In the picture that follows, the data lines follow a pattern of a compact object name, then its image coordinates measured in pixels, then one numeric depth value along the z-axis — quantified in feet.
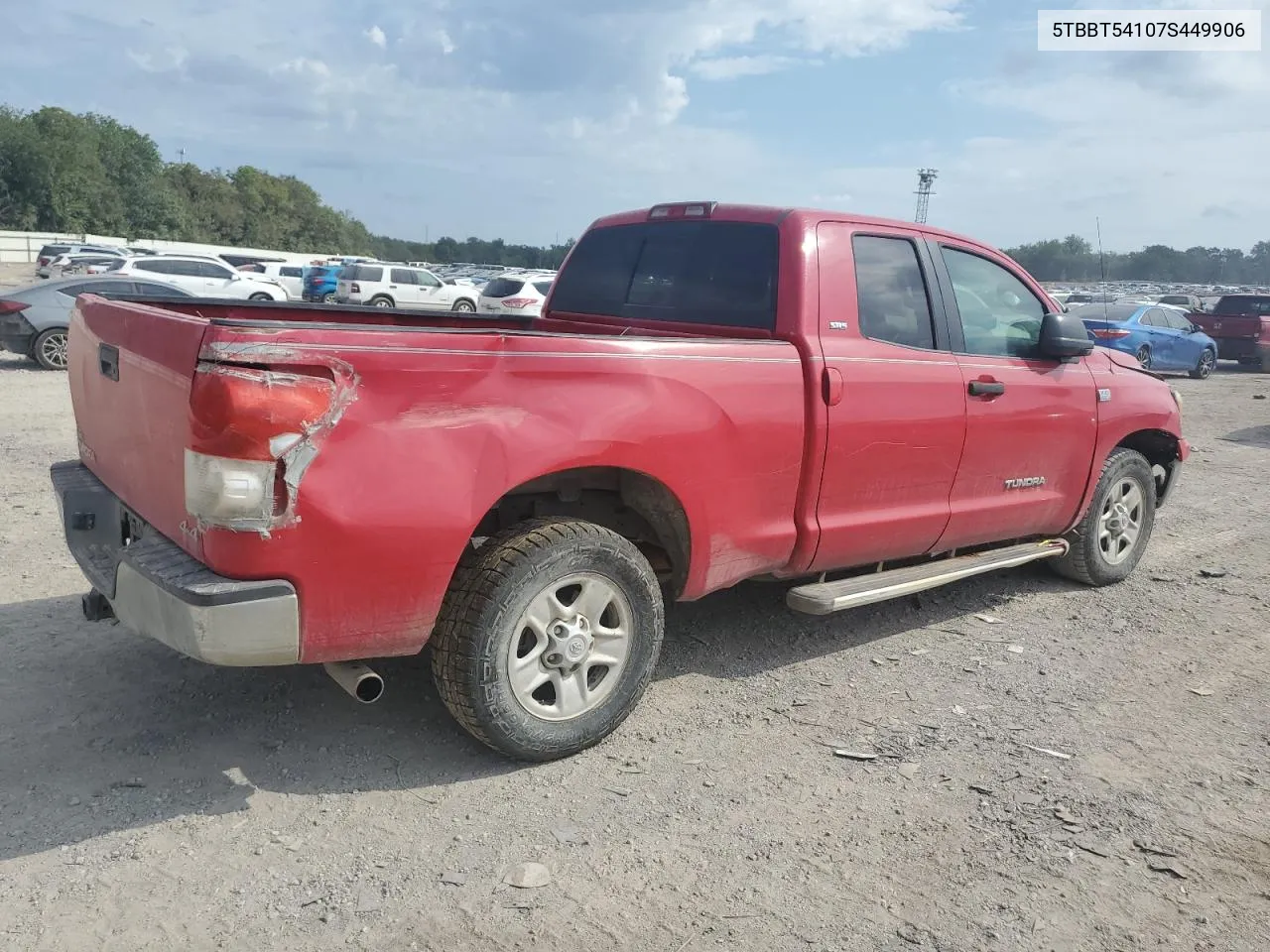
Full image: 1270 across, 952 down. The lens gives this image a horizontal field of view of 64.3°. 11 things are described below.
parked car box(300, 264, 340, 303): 97.19
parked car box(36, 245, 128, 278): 121.39
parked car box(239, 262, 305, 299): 112.81
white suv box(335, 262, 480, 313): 96.12
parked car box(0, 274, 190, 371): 45.80
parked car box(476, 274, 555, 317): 79.25
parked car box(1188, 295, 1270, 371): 77.46
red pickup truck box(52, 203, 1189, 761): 9.32
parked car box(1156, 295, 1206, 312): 99.45
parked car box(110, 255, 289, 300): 72.74
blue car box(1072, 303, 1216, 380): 63.36
